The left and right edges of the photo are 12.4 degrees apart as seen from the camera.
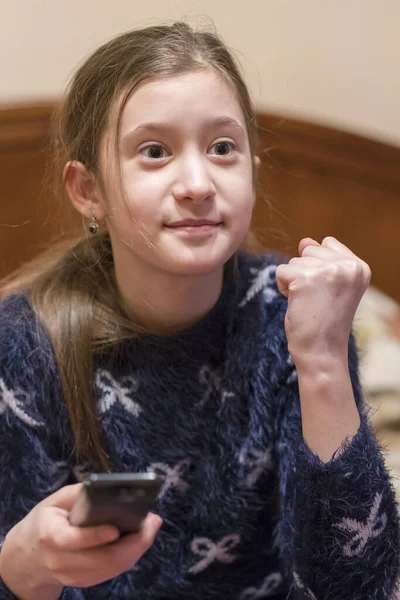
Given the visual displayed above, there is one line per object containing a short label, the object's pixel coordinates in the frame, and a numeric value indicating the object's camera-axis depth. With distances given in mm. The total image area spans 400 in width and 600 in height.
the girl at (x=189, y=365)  1465
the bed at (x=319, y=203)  1963
